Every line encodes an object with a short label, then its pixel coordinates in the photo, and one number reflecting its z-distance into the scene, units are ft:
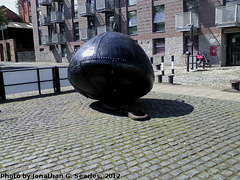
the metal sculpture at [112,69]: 19.16
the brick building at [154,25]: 66.59
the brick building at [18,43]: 143.89
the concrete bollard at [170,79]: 37.58
